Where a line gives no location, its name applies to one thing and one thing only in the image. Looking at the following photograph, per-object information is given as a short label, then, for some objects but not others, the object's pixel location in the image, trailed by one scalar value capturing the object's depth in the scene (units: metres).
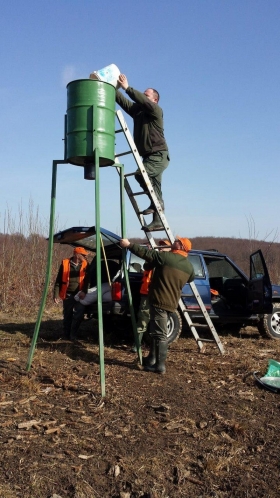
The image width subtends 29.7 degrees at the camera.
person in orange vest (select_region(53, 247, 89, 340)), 9.66
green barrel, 6.36
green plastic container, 7.02
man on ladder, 7.61
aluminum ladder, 7.33
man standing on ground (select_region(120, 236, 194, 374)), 7.07
